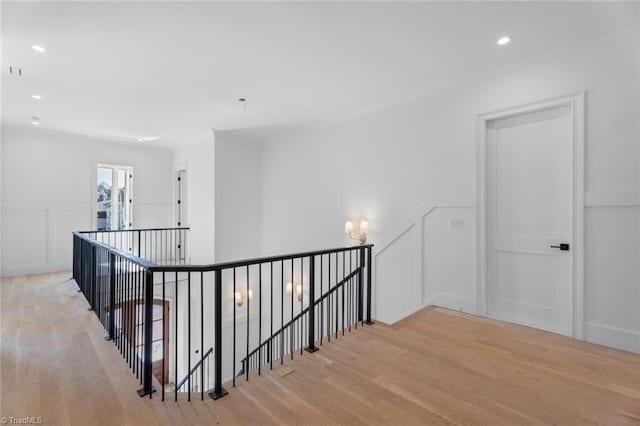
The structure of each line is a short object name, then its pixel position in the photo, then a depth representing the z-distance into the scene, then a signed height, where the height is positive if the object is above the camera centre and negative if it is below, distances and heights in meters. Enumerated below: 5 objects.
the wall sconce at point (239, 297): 6.52 -1.91
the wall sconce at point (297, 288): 6.12 -1.60
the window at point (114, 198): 6.72 +0.35
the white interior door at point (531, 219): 3.05 -0.06
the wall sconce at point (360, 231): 4.55 -0.28
